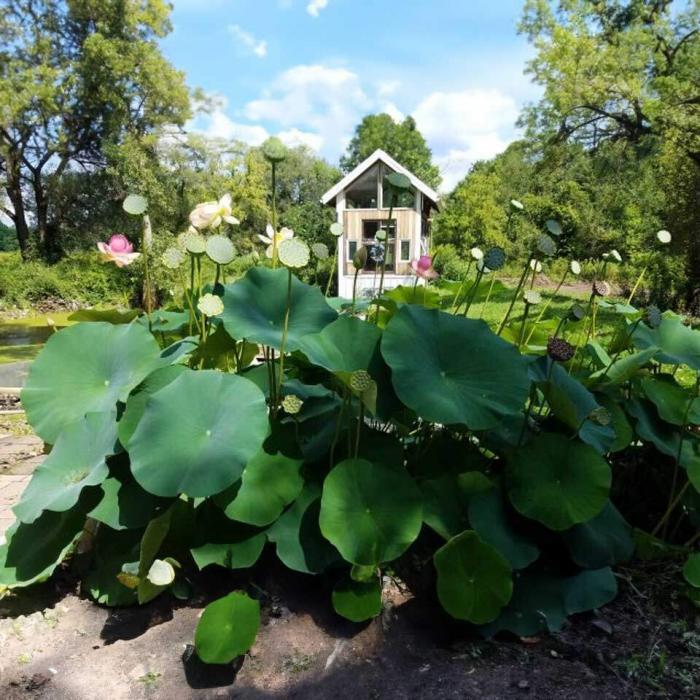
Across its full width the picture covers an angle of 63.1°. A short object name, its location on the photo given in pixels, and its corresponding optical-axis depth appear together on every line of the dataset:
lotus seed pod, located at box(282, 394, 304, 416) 1.18
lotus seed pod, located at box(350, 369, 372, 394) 1.06
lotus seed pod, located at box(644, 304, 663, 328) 1.44
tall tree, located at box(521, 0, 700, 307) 9.18
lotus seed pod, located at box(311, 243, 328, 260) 1.45
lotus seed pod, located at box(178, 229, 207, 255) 1.29
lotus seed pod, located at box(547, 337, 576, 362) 1.19
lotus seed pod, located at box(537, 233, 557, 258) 1.39
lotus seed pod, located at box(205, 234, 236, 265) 1.26
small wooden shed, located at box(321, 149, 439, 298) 12.59
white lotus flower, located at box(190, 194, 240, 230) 1.44
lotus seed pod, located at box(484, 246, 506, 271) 1.45
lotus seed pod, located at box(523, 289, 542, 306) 1.39
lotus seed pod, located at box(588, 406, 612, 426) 1.23
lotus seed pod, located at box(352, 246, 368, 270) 1.40
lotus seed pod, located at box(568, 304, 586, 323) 1.47
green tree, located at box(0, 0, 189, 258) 13.68
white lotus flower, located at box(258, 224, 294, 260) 1.58
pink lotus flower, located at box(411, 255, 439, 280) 1.59
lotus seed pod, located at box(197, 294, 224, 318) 1.21
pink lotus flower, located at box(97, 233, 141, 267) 1.47
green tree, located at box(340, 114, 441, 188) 32.84
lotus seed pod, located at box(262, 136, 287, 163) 1.24
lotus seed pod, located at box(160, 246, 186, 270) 1.39
